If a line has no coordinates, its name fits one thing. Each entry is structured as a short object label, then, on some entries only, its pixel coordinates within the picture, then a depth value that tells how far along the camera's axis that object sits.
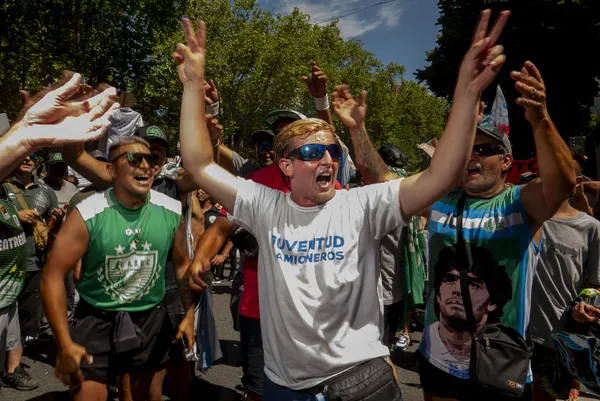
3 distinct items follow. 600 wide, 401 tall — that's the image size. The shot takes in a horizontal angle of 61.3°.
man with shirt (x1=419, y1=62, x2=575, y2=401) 2.57
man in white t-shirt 2.02
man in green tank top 2.81
